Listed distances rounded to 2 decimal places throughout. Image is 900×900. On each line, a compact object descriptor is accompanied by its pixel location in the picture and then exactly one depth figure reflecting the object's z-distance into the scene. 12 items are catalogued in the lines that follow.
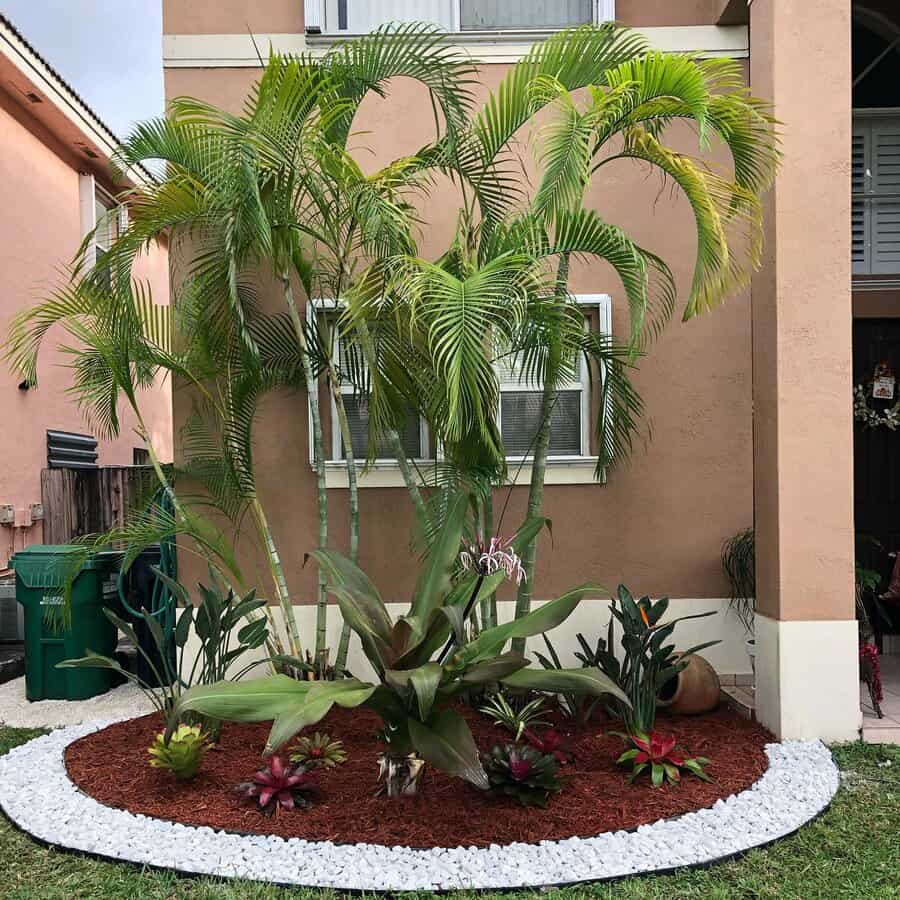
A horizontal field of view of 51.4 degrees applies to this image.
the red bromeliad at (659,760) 4.30
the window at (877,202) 6.51
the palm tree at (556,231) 4.22
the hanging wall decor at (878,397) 7.20
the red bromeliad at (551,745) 4.43
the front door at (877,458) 7.26
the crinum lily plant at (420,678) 3.71
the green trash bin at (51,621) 6.12
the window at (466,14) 6.18
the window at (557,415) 6.16
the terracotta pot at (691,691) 5.38
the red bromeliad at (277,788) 3.97
